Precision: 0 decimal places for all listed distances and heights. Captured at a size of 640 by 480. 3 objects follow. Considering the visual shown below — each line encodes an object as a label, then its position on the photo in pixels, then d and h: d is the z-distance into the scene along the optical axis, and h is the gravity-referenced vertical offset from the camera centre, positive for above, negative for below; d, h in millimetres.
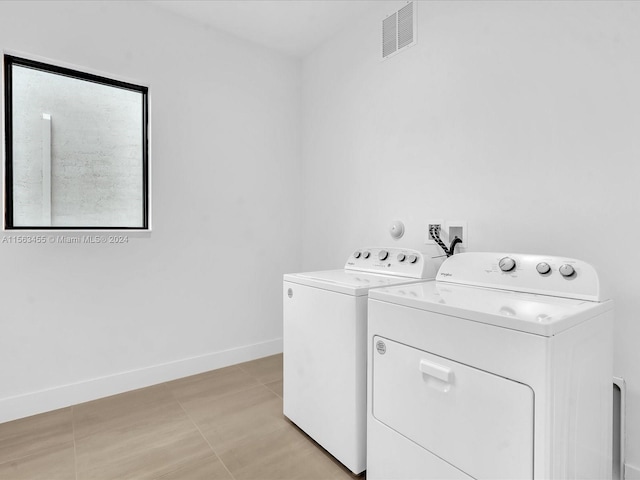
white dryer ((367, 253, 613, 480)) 910 -413
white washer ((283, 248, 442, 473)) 1439 -485
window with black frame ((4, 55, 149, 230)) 1924 +526
